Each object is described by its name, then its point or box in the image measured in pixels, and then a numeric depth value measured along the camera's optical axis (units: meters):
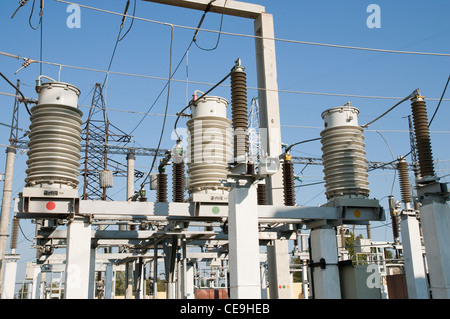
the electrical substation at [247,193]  7.00
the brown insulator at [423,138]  8.62
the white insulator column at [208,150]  8.34
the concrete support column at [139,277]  17.36
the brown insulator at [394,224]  22.88
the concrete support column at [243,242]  6.42
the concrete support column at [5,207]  24.31
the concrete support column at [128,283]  21.81
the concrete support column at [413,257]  10.63
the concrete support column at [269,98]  10.26
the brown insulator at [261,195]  10.01
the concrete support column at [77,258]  7.29
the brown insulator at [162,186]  11.23
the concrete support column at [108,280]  21.11
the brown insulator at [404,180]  14.45
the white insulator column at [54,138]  7.59
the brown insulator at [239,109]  7.00
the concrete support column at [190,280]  20.46
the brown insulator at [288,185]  9.66
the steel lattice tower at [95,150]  41.62
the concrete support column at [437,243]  8.02
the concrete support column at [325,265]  8.44
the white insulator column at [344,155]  9.02
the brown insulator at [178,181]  10.24
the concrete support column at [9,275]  20.42
